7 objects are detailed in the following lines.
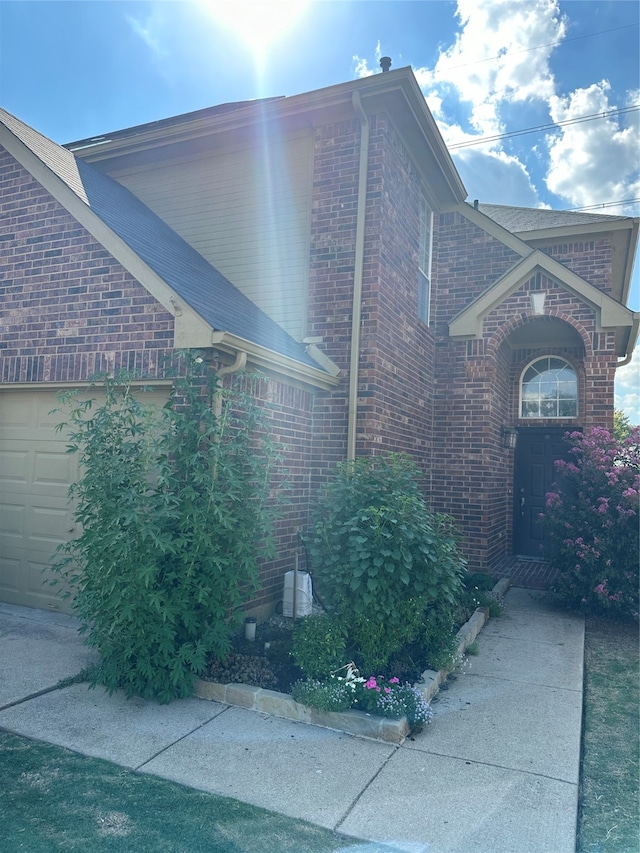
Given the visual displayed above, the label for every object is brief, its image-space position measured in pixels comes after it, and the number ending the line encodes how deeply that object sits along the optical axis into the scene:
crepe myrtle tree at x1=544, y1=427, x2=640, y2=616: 7.13
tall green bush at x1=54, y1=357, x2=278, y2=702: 4.40
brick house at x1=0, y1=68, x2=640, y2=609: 6.27
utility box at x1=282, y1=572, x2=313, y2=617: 6.28
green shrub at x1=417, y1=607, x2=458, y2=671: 5.24
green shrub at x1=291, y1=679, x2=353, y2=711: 4.26
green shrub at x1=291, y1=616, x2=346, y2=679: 4.59
